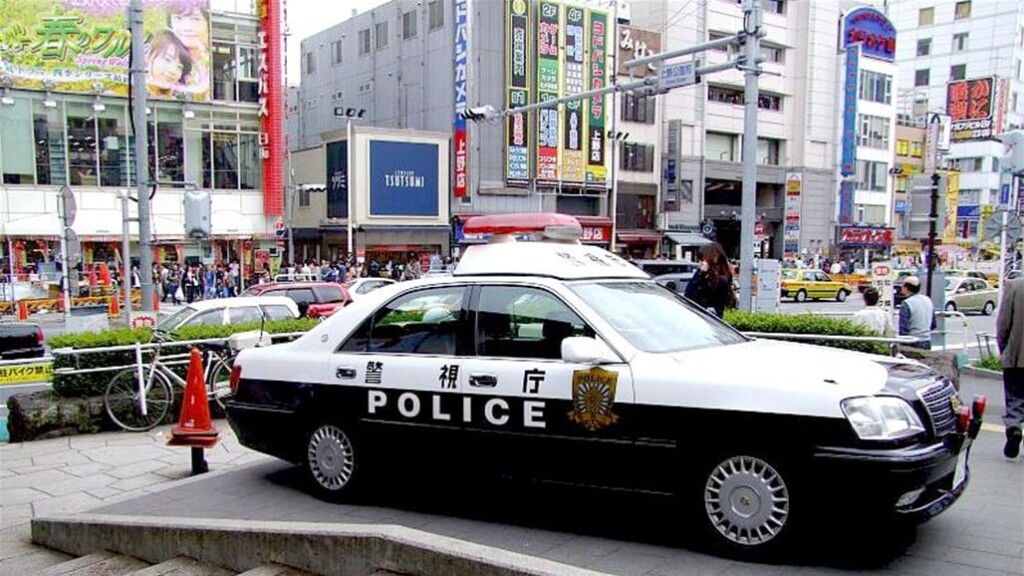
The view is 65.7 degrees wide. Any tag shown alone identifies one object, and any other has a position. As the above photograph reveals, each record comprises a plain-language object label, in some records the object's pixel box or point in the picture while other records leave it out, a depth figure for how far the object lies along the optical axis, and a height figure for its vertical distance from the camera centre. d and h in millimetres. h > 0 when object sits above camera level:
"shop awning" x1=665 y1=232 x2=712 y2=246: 43650 -805
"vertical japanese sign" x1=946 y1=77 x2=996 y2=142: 57031 +8692
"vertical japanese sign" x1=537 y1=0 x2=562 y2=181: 37594 +6817
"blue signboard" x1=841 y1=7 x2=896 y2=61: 50188 +12363
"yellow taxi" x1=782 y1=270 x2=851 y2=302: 33938 -2632
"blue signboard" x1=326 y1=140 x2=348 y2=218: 35531 +1892
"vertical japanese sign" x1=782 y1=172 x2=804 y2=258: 48781 +704
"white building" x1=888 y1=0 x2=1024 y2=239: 63781 +13803
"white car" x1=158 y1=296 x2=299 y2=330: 12062 -1434
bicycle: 8648 -1923
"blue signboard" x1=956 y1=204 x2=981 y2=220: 61875 +1075
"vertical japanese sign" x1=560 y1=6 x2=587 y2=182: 38312 +6433
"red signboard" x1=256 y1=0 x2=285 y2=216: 32250 +4795
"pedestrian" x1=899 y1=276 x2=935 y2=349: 9477 -1024
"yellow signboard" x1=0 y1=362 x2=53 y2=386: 9773 -1925
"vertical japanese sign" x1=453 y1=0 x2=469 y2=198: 36094 +5998
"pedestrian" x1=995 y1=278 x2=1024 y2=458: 6473 -1071
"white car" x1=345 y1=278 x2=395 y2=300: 18747 -1535
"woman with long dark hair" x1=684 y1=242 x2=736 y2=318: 9070 -656
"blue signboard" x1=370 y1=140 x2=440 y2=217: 35500 +1951
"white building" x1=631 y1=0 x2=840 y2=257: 44625 +5944
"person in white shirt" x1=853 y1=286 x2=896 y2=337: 9169 -1101
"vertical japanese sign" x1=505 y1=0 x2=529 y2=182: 36625 +6420
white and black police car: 4059 -1048
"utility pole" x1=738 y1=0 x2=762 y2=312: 13367 +1464
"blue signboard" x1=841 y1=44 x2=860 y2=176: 49625 +7266
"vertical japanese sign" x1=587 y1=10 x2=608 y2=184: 39188 +6106
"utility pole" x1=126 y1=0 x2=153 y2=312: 12930 +1252
